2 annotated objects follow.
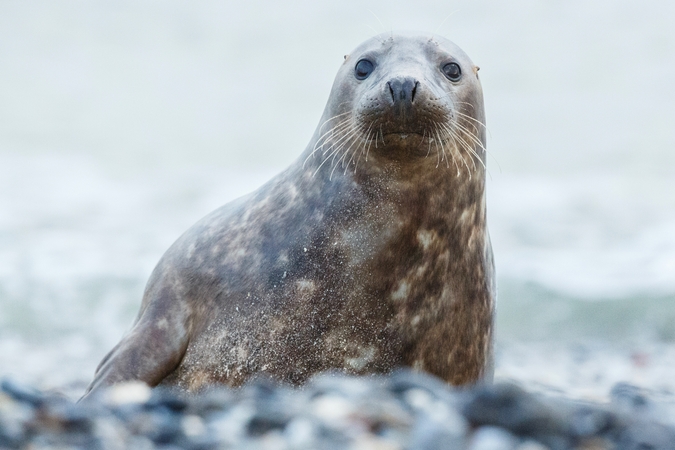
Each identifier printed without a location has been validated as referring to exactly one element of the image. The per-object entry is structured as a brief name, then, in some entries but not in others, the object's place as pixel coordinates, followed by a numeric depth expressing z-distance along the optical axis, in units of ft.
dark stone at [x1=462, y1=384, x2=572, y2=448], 37.62
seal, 39.01
